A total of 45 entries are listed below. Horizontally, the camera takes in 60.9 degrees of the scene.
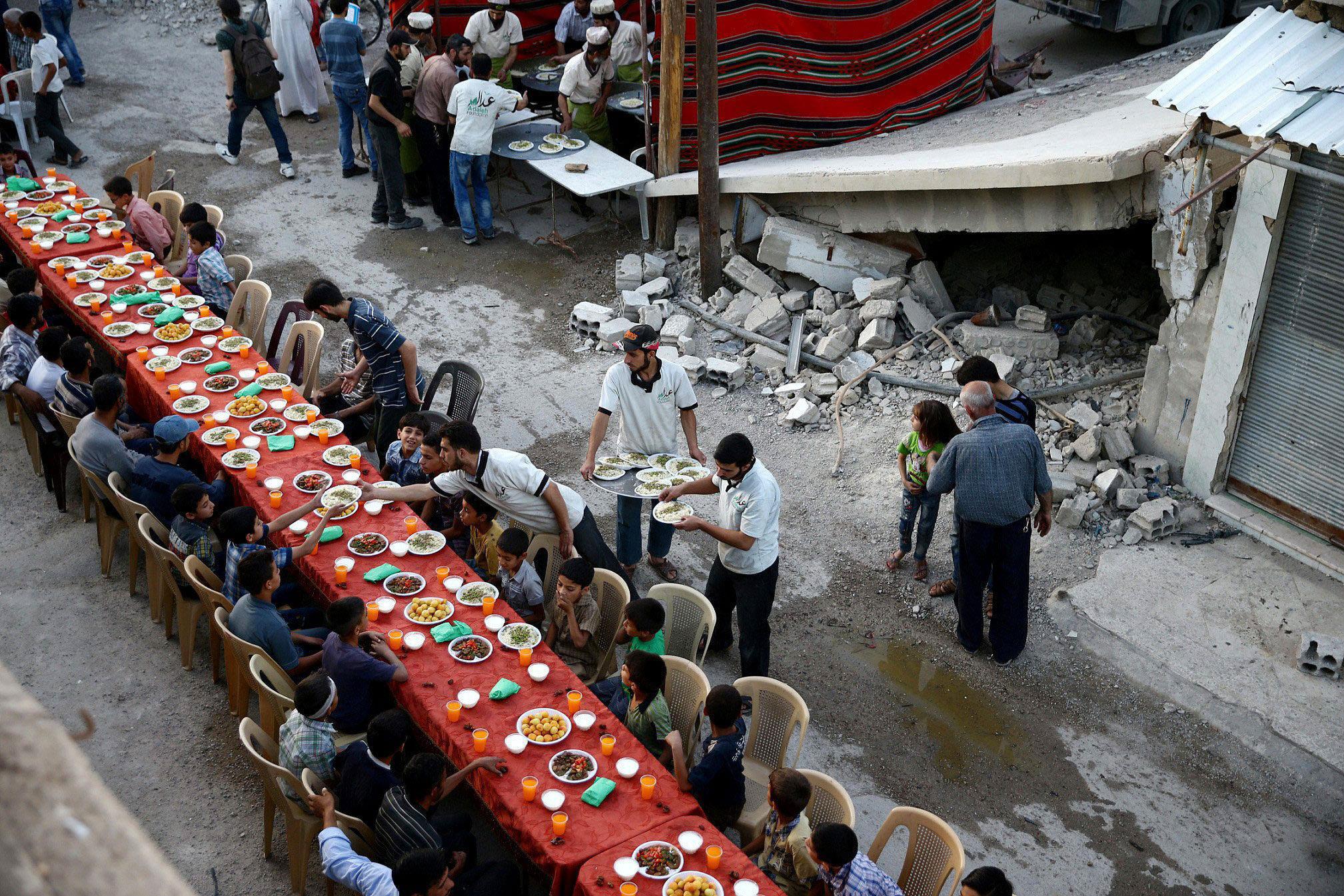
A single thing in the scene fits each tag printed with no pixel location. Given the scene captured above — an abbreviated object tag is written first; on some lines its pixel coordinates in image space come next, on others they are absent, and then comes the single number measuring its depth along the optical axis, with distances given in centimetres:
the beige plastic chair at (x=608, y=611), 649
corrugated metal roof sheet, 639
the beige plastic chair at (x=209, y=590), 626
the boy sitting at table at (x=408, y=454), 747
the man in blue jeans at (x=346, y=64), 1206
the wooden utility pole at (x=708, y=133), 995
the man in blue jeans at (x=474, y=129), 1136
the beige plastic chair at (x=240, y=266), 998
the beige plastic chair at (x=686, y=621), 634
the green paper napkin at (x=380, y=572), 646
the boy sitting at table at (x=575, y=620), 623
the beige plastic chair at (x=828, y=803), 511
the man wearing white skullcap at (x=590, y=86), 1233
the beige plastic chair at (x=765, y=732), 561
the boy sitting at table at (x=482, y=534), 679
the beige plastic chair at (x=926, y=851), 484
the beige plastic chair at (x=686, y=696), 585
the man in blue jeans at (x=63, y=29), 1468
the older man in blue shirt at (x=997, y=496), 659
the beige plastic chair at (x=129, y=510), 691
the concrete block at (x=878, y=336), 971
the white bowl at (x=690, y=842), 489
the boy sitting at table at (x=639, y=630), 585
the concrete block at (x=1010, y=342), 930
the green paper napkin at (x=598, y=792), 511
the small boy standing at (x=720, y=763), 521
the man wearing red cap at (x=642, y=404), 706
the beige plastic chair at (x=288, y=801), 520
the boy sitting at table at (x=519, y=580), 642
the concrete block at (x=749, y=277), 1064
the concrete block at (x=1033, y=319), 945
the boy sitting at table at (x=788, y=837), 484
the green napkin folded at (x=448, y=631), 607
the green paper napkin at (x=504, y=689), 566
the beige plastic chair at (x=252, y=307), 938
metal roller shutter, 721
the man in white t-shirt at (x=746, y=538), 622
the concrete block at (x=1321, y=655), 688
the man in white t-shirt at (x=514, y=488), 661
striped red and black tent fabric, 1080
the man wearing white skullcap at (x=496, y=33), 1338
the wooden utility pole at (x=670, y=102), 1070
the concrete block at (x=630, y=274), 1121
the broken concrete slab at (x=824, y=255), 1036
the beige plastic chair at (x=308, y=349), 862
